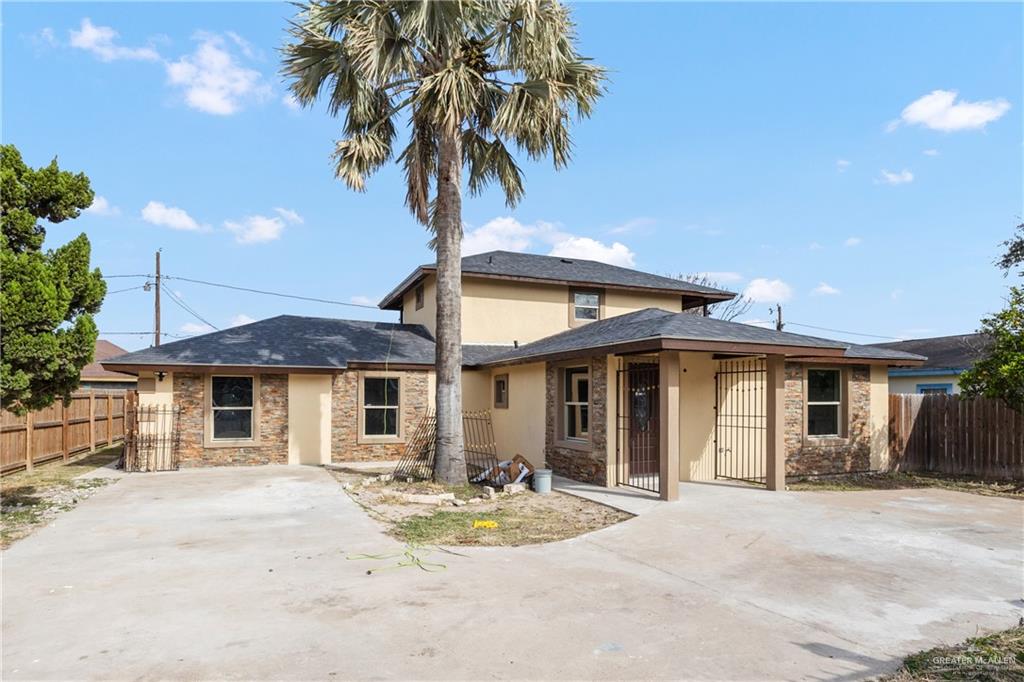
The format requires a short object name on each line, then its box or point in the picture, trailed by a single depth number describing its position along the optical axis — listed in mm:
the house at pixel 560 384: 10945
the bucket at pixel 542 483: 10923
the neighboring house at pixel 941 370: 19531
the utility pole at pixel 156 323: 26114
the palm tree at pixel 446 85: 10852
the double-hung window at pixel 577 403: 12352
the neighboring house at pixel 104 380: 28844
